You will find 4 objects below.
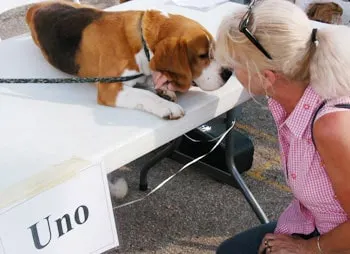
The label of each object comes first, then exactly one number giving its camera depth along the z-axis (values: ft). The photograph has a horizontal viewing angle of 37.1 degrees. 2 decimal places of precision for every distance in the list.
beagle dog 4.39
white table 3.83
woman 3.49
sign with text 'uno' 3.26
